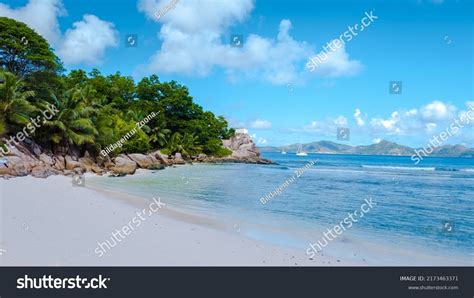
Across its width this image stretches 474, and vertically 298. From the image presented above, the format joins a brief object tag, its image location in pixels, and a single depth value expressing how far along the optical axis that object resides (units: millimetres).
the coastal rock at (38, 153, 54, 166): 24436
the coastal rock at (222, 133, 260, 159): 69438
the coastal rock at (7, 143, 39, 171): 20756
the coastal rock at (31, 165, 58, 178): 19930
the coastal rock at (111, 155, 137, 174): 28078
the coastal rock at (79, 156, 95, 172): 26956
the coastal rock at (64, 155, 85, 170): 25666
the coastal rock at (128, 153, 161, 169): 34772
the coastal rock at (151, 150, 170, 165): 41250
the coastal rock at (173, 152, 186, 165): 45725
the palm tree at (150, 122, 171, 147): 47531
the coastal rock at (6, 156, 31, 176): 19072
